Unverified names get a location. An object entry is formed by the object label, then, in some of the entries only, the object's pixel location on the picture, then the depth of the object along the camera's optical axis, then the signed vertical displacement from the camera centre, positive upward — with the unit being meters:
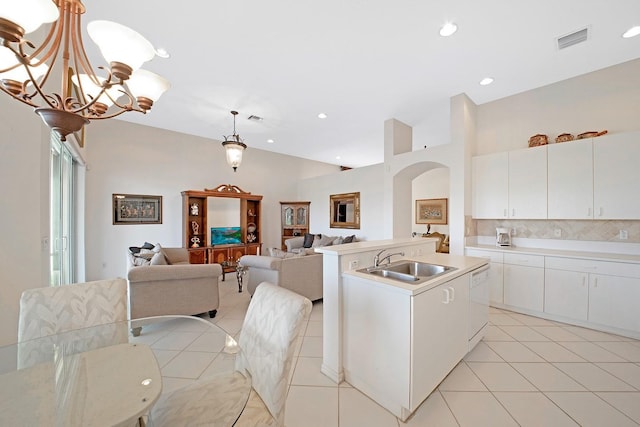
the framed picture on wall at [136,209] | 5.08 +0.08
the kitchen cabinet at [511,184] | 3.40 +0.42
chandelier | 0.92 +0.76
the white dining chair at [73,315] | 1.39 -0.65
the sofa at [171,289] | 2.86 -0.95
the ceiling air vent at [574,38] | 2.50 +1.85
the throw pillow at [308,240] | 6.76 -0.76
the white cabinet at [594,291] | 2.64 -0.92
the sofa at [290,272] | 3.42 -0.87
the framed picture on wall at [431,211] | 7.36 +0.05
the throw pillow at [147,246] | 4.96 -0.68
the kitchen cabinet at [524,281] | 3.18 -0.93
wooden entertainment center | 5.64 -0.41
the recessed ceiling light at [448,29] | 2.36 +1.82
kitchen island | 1.59 -0.88
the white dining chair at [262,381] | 1.09 -0.85
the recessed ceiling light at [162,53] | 2.72 +1.82
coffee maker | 3.74 -0.38
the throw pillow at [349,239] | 5.76 -0.62
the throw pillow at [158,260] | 3.35 -0.66
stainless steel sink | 1.88 -0.51
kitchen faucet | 2.23 -0.44
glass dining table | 0.88 -0.74
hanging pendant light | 4.19 +1.08
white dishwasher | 2.25 -0.89
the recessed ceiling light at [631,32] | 2.44 +1.85
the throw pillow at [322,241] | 6.27 -0.74
